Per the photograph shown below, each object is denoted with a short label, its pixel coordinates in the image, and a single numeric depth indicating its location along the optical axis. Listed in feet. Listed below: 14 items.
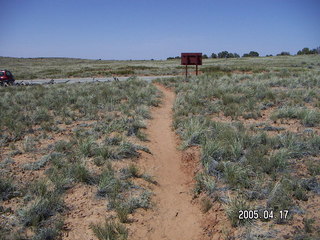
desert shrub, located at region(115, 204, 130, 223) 14.32
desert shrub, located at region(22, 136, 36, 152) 23.32
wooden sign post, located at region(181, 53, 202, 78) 71.06
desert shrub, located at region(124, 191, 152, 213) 15.51
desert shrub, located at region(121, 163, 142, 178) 19.10
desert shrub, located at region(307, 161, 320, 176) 17.12
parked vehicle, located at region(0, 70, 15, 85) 79.36
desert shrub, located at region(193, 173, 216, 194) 16.65
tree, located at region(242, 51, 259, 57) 285.23
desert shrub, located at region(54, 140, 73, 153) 22.90
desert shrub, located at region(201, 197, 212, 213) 15.41
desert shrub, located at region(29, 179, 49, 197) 15.90
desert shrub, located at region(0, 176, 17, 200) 16.12
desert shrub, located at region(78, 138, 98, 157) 21.76
